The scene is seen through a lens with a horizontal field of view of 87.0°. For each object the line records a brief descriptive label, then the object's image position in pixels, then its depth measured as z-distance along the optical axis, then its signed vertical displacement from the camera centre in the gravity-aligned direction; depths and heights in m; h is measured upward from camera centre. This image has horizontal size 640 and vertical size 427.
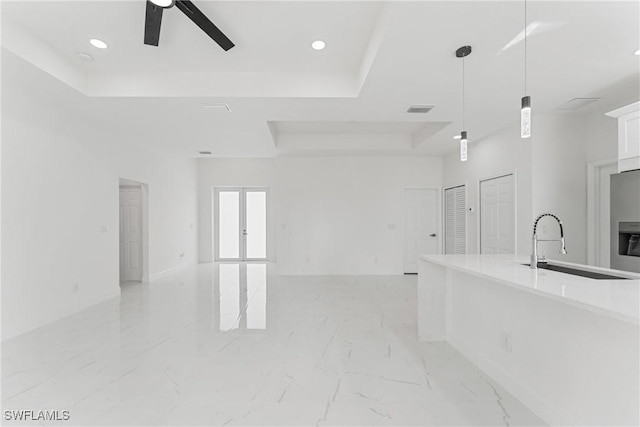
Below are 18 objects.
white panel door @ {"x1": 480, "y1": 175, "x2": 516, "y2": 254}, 4.92 -0.05
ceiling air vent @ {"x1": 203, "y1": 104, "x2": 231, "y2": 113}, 4.01 +1.31
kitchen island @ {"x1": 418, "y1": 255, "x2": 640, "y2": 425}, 1.66 -0.80
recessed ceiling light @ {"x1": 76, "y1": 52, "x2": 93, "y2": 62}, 3.29 +1.58
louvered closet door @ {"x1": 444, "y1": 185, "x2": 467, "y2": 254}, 6.46 -0.14
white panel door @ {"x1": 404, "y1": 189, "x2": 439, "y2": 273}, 7.48 -0.21
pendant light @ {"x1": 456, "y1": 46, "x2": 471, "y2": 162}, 2.73 +1.32
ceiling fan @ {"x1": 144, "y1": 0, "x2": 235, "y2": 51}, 2.23 +1.39
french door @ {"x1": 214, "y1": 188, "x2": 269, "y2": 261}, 9.52 -0.25
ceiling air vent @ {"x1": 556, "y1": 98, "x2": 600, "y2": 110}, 3.90 +1.31
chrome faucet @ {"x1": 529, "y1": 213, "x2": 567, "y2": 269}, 2.59 -0.35
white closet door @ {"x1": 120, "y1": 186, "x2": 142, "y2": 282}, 6.75 -0.36
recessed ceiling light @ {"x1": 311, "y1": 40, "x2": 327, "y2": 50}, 3.07 +1.57
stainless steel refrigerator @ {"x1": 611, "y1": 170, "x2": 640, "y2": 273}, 3.67 -0.10
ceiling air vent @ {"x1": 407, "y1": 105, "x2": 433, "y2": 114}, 4.15 +1.32
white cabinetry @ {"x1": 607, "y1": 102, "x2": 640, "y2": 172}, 3.16 +0.74
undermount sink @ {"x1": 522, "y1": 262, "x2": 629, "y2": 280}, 2.25 -0.45
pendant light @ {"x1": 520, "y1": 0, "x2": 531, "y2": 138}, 2.24 +0.65
